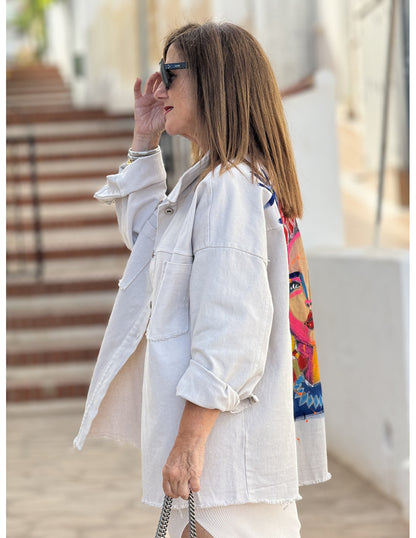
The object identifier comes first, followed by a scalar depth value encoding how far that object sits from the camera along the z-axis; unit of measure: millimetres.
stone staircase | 7316
